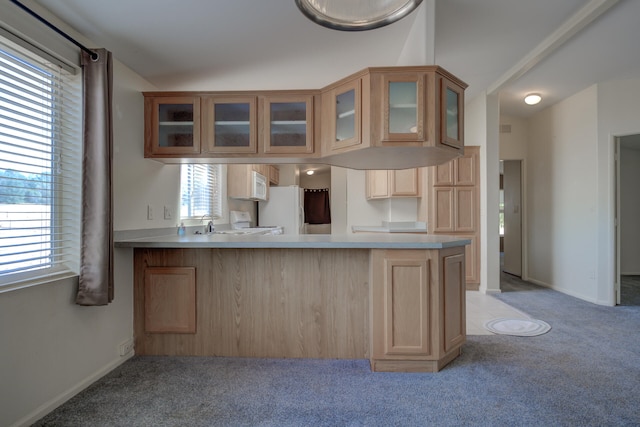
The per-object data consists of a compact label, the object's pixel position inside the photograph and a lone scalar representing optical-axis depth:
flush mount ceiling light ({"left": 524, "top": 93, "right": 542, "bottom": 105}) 4.45
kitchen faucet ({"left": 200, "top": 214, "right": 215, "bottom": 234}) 3.79
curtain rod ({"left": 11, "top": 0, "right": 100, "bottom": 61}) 1.59
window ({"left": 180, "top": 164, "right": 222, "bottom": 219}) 3.49
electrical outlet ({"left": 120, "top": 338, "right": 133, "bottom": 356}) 2.43
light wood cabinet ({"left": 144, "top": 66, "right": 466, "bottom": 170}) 2.50
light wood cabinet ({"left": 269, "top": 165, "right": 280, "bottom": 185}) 6.00
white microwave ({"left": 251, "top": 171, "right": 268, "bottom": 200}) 4.71
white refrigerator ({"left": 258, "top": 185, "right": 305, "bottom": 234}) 5.93
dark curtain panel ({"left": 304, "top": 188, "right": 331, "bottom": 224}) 8.62
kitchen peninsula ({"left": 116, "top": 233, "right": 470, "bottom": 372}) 2.47
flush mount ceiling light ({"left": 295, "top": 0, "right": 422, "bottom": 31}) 1.32
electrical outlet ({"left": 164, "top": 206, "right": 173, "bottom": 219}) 3.05
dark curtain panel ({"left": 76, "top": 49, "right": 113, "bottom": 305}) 2.02
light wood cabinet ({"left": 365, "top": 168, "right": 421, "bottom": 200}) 4.75
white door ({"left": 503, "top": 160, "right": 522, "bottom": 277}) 5.59
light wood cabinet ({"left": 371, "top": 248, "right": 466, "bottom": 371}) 2.22
